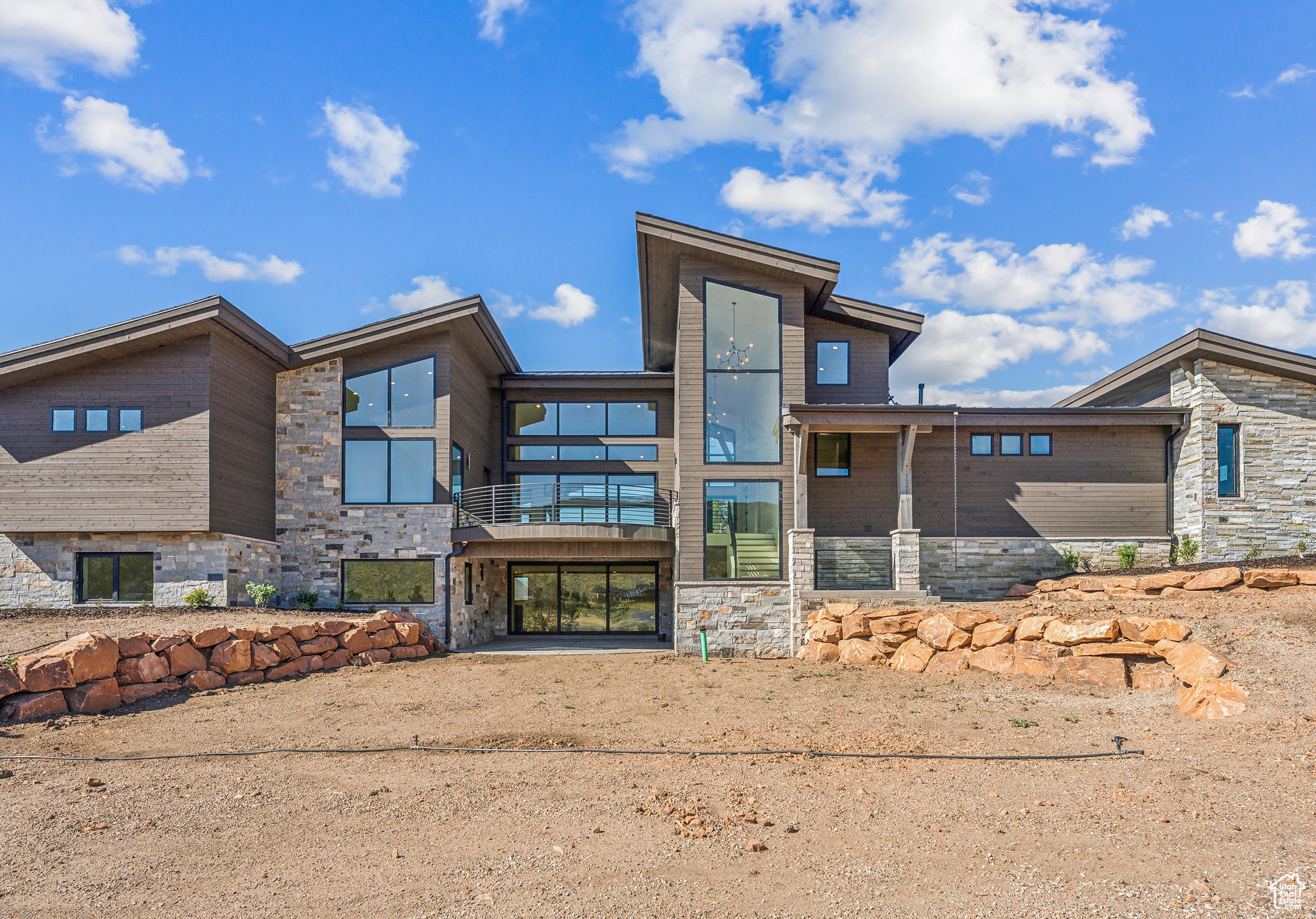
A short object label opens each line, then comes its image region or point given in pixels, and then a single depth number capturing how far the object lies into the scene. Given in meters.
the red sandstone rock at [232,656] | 11.86
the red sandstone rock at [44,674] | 9.59
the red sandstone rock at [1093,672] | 10.26
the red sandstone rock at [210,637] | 11.70
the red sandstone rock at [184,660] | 11.30
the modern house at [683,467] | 15.54
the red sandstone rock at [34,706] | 9.31
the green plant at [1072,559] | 17.34
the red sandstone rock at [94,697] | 9.93
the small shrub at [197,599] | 15.25
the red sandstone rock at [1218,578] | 12.55
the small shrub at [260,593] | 16.17
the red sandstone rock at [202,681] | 11.42
